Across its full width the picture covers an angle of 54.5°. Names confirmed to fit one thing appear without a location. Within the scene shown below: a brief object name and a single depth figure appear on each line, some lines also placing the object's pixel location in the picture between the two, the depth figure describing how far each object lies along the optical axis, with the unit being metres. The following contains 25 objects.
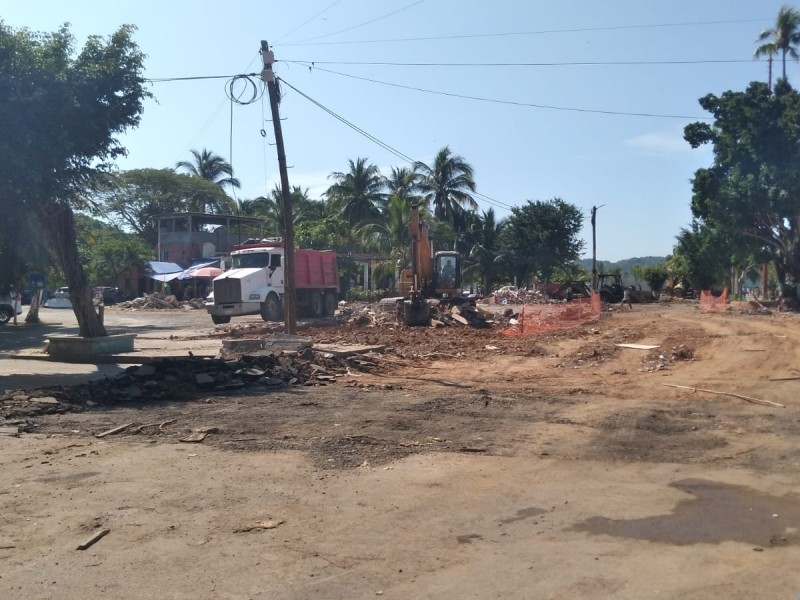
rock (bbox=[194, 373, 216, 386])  12.80
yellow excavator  27.52
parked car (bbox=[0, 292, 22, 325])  36.19
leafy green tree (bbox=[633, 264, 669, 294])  67.75
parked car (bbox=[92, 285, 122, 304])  60.22
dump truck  30.62
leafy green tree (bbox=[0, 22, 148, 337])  14.05
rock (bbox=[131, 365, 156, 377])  13.02
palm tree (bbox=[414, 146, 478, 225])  61.72
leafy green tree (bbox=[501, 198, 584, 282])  64.69
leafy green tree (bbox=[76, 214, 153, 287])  63.53
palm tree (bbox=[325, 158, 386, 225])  60.62
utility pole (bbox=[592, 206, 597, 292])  52.94
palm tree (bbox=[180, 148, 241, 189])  76.94
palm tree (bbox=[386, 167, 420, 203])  60.72
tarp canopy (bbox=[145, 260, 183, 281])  58.60
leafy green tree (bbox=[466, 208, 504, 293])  64.94
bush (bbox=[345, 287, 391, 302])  52.62
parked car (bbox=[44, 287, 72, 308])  57.59
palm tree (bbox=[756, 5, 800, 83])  48.12
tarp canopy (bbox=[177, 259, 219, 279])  55.67
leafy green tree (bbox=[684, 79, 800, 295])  35.38
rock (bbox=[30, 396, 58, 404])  11.56
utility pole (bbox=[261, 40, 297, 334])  19.53
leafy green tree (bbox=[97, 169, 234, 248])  72.06
